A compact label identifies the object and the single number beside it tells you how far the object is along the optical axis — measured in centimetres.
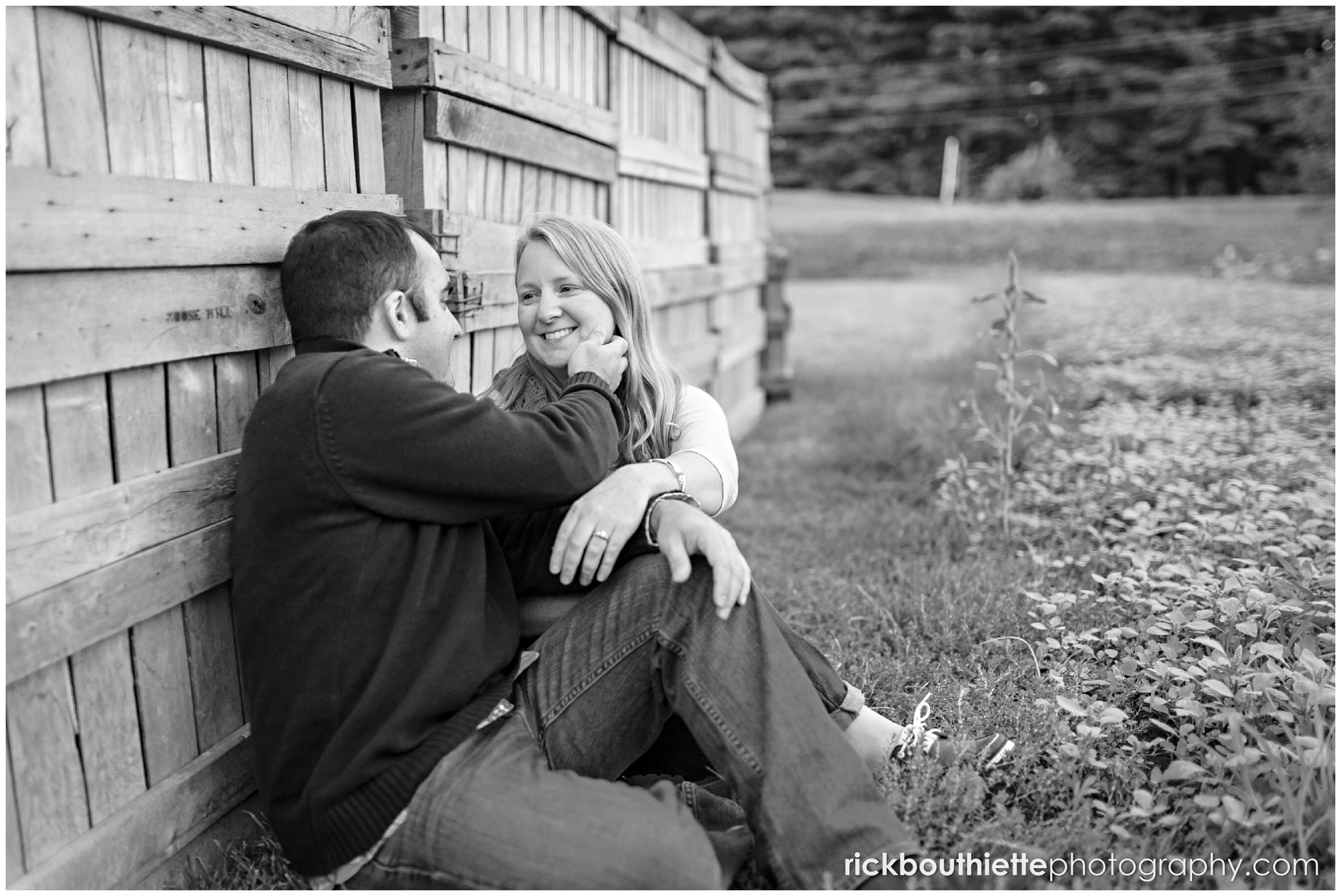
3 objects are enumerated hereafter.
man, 190
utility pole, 4088
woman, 250
